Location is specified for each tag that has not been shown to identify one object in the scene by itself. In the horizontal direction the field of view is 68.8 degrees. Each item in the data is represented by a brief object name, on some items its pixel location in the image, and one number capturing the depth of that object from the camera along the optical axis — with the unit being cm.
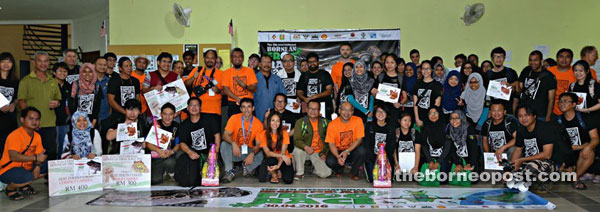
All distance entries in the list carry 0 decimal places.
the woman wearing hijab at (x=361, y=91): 604
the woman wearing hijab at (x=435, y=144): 539
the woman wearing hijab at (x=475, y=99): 594
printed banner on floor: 421
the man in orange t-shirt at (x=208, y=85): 605
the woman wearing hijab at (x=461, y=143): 543
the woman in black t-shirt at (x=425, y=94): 576
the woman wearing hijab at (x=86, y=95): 554
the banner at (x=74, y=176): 466
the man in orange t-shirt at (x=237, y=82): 605
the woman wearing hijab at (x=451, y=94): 595
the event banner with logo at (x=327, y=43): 836
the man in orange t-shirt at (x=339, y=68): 665
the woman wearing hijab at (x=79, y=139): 513
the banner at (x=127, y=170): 502
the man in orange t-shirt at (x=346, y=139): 564
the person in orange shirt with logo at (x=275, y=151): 541
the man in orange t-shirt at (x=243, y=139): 559
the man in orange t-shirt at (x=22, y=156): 461
